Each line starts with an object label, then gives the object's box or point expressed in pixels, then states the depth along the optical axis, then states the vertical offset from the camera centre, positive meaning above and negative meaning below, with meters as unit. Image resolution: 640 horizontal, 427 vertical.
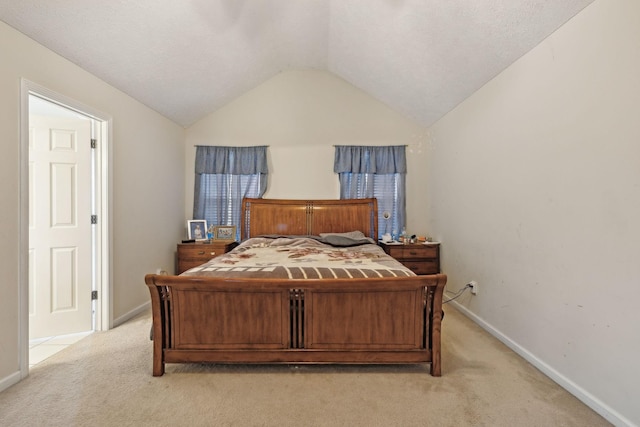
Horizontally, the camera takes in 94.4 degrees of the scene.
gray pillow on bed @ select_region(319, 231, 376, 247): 3.65 -0.33
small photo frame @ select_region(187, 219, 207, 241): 4.25 -0.22
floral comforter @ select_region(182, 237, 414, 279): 2.19 -0.43
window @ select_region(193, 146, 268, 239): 4.43 +0.51
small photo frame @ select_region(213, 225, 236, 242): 4.22 -0.28
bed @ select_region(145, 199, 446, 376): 2.03 -0.75
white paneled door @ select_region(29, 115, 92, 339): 2.70 -0.12
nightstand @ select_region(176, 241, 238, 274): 3.99 -0.52
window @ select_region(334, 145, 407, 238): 4.41 +0.54
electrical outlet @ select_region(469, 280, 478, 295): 3.06 -0.77
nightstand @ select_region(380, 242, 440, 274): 3.99 -0.57
